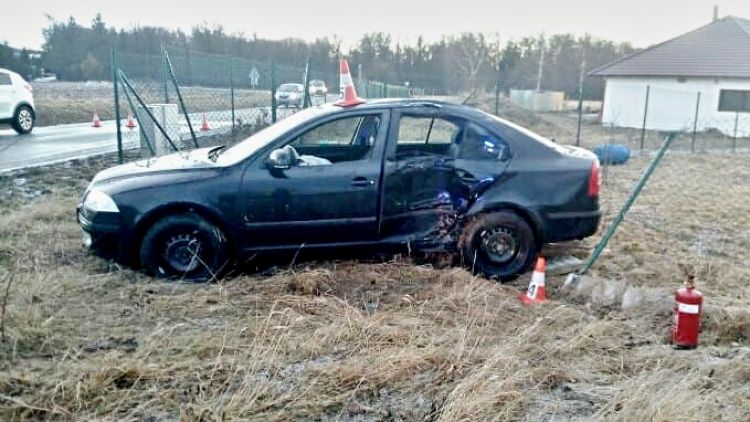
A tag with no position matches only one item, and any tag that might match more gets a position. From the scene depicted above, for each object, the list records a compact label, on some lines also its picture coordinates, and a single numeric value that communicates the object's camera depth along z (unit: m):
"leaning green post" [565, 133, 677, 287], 4.51
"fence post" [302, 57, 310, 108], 10.82
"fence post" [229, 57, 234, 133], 12.63
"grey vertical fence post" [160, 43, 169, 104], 9.53
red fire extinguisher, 3.38
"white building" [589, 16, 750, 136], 22.86
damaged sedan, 4.33
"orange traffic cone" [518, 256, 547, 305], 4.23
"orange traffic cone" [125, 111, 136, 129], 15.08
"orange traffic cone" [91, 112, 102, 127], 17.80
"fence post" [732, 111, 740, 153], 21.26
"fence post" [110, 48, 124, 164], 8.36
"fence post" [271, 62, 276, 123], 10.79
